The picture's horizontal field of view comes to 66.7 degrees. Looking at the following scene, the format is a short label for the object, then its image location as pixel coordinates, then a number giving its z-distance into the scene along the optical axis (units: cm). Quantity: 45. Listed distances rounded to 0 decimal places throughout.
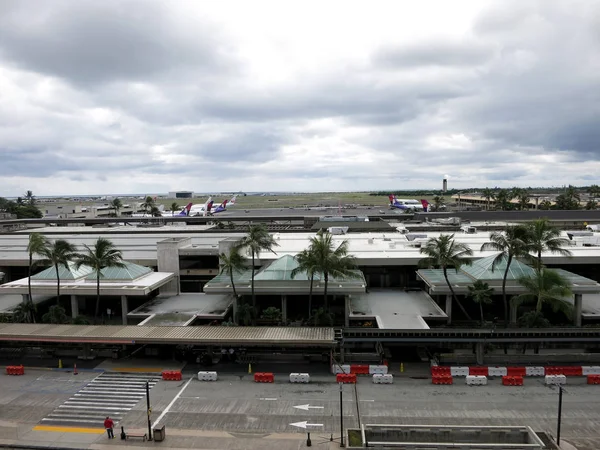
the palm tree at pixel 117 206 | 17800
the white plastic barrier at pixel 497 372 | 3666
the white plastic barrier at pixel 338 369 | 3731
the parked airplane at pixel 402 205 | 18700
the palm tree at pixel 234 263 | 4338
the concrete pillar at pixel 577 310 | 4400
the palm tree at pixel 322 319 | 4234
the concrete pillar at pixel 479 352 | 3847
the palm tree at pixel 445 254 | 4344
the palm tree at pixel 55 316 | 4450
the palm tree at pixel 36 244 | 4488
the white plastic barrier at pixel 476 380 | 3503
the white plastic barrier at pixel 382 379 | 3544
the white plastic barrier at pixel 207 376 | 3647
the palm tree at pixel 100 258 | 4544
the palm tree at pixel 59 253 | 4541
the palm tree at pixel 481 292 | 4200
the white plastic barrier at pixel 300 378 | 3581
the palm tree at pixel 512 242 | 4056
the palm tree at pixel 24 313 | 4603
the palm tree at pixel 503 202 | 15575
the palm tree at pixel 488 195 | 17141
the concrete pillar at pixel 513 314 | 4549
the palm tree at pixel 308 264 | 4144
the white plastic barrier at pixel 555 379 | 3503
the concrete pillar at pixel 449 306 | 4500
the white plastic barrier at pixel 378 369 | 3697
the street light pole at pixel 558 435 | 2666
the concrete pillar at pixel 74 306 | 4844
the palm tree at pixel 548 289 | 4003
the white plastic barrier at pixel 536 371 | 3641
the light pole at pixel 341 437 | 2648
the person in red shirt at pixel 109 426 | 2758
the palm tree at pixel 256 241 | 4384
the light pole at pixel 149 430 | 2775
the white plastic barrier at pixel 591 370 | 3638
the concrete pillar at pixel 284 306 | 4616
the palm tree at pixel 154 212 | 16038
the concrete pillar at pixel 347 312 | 4359
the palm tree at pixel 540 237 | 4141
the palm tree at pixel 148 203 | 16705
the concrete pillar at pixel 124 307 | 4747
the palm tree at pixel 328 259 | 4128
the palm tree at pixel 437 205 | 15798
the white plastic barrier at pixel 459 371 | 3659
